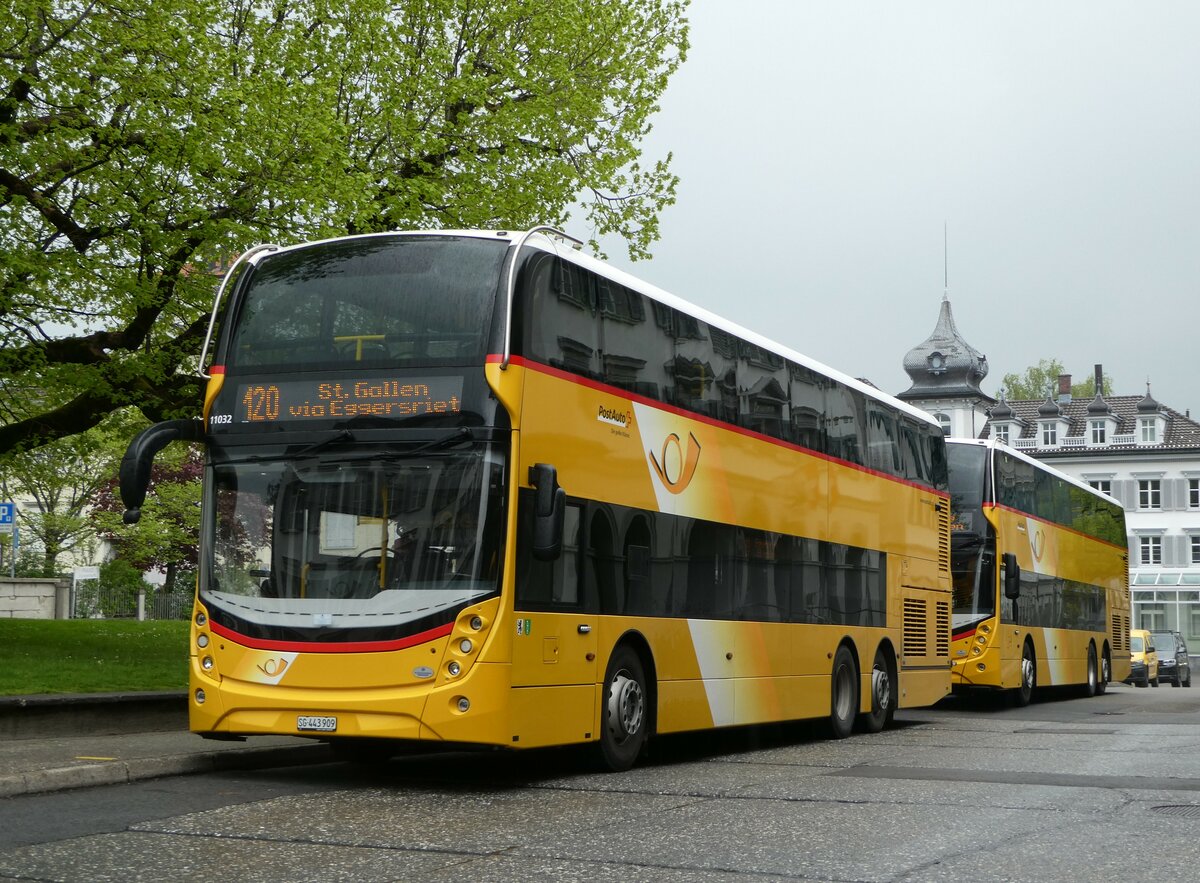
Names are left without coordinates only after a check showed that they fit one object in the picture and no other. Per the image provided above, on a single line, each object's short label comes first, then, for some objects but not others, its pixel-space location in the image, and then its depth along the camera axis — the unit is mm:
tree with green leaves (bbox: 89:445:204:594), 57000
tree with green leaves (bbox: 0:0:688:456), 19094
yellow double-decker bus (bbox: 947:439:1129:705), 25703
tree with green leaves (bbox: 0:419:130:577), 27203
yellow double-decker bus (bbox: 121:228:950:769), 10969
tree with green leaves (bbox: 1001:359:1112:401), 103688
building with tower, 82062
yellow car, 49044
